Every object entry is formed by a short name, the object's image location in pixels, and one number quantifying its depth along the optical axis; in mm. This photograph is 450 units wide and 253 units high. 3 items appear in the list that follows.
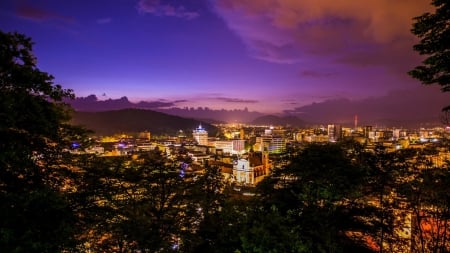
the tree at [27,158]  6156
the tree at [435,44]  7086
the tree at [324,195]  9618
